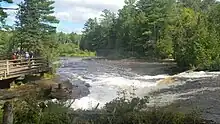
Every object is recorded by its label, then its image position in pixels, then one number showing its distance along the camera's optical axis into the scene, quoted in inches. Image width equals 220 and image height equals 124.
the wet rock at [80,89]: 511.1
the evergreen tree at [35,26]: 880.2
